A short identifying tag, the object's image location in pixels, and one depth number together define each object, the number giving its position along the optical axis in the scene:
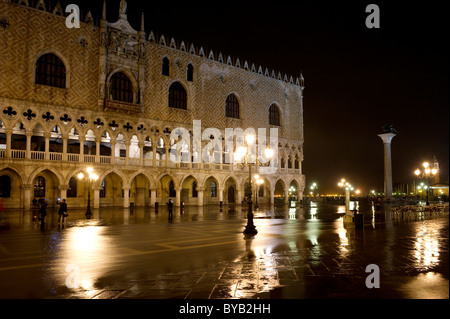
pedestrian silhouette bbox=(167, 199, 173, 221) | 17.95
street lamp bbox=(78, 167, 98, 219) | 19.45
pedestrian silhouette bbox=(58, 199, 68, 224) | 14.86
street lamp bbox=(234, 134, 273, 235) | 11.77
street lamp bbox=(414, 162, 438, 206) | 24.04
